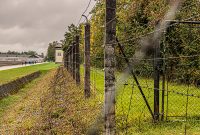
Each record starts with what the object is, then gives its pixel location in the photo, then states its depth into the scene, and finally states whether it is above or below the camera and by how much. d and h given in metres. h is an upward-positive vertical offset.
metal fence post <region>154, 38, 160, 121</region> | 9.10 -0.65
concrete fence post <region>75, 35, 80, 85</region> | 17.74 -0.45
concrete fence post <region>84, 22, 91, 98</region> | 13.71 -0.42
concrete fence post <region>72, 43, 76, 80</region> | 22.69 -0.51
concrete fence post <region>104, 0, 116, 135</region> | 6.77 -0.41
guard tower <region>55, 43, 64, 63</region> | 133.46 -0.60
